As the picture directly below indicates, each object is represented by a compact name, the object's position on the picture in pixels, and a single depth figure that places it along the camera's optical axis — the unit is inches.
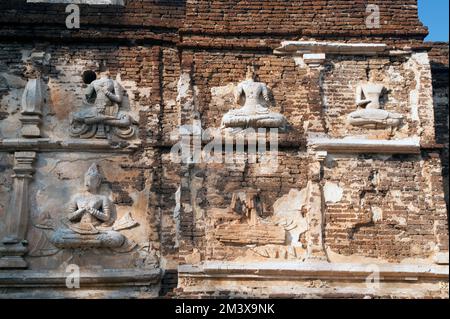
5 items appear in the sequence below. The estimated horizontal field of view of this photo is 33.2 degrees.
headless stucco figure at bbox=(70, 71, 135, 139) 343.0
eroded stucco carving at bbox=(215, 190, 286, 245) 324.2
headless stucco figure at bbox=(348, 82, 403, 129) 344.8
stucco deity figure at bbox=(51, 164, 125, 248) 322.7
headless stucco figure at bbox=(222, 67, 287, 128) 340.5
